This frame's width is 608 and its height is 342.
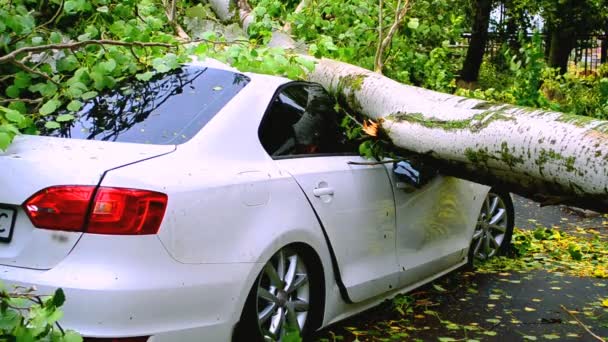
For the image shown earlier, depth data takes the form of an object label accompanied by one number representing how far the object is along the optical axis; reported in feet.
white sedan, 11.01
